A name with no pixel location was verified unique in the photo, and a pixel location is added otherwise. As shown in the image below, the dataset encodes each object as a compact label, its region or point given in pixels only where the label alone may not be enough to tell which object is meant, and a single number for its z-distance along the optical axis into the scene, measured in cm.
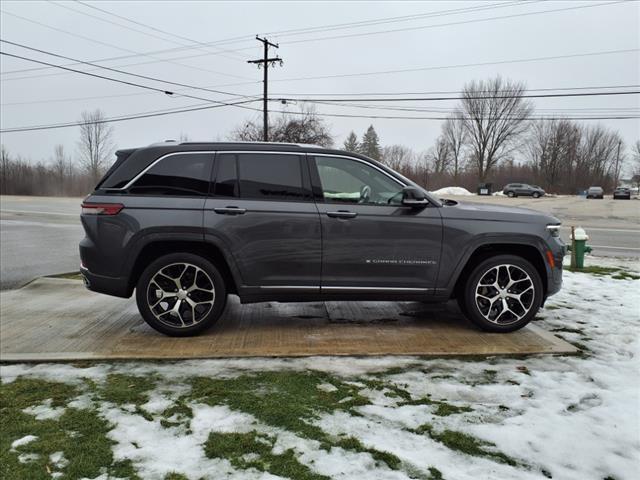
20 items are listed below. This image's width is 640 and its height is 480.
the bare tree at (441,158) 8269
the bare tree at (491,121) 7181
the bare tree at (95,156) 7094
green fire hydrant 812
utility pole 3391
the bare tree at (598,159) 7612
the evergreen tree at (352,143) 8636
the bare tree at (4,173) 6769
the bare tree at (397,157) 8504
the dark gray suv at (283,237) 455
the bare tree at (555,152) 7494
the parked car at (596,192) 5541
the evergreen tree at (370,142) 9560
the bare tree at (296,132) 4109
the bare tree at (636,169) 8682
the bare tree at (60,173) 6844
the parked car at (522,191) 5525
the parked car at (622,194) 5491
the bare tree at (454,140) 7794
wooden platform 429
